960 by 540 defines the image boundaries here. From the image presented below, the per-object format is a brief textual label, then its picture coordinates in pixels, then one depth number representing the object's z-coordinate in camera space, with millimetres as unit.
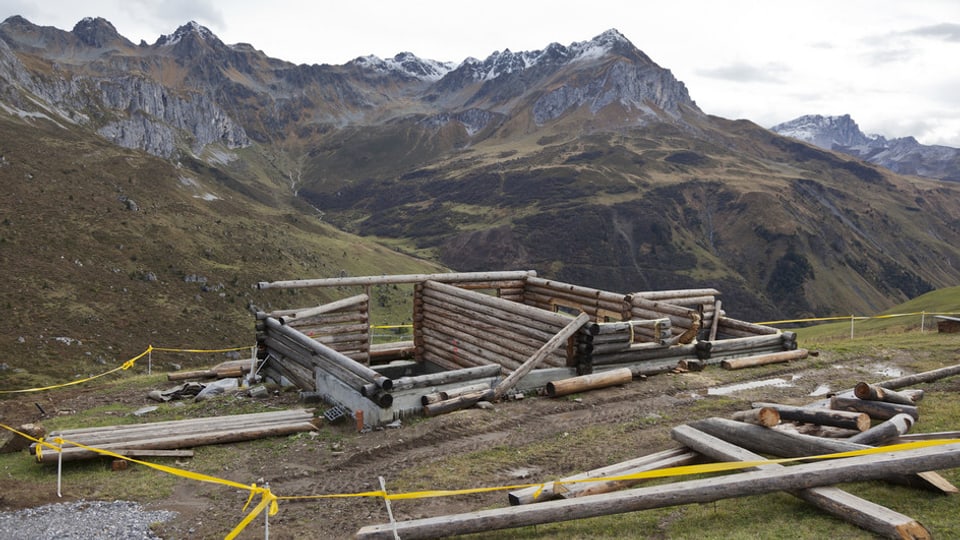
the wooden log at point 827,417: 9031
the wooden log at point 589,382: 14227
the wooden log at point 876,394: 10352
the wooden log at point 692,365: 17094
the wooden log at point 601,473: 7918
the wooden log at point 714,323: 21500
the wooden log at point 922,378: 12859
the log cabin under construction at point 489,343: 13523
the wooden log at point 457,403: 12847
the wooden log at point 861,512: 6273
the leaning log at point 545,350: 14406
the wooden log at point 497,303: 15359
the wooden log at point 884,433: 8586
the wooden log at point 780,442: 7395
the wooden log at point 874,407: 9961
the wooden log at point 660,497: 7238
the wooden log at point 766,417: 9023
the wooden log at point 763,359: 17328
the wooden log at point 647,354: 15856
